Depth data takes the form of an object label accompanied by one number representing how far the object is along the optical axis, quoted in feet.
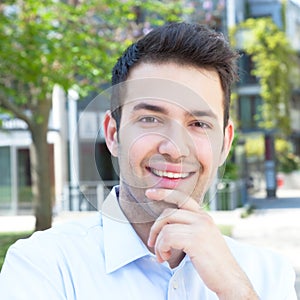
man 2.78
